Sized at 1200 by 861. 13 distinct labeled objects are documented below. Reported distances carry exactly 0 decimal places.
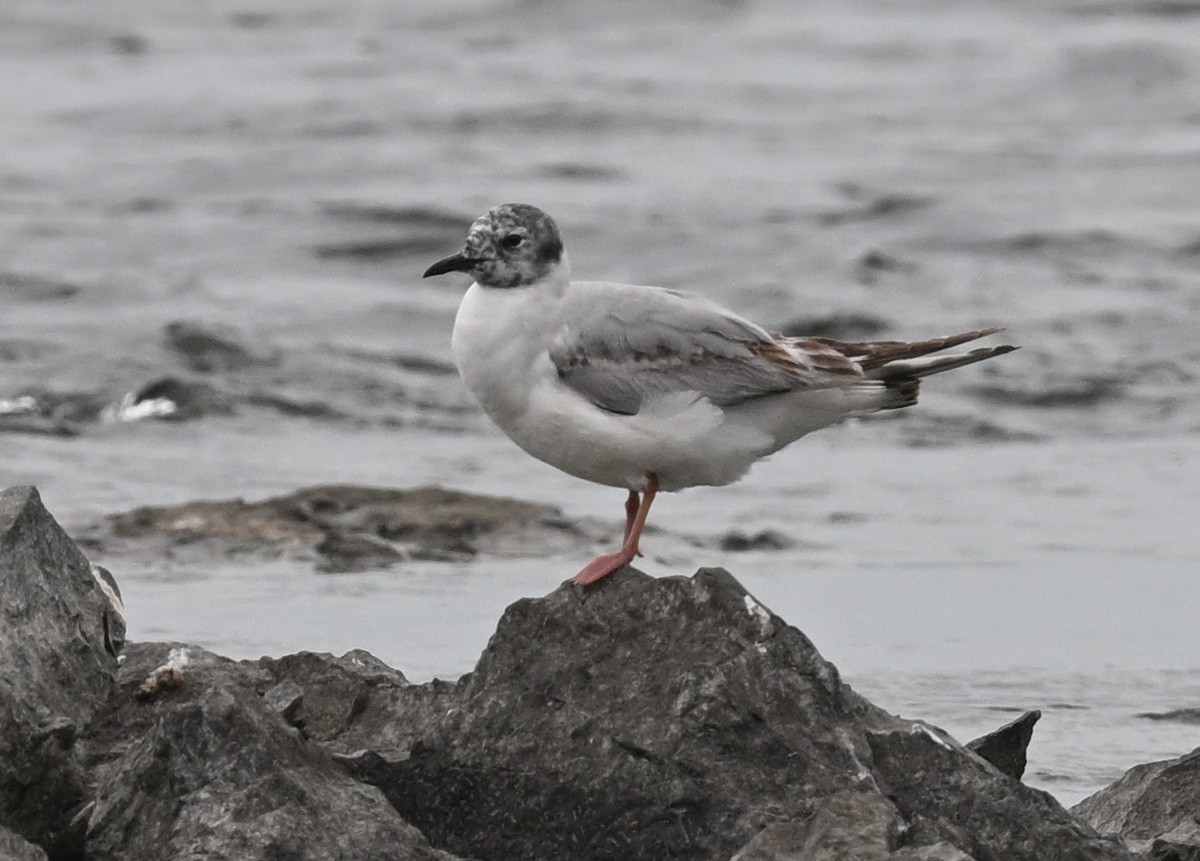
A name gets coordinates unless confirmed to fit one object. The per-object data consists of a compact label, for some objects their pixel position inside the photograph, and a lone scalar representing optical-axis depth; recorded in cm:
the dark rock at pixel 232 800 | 1161
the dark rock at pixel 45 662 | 1202
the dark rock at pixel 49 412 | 2859
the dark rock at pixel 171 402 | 2980
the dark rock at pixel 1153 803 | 1346
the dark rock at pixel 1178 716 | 1761
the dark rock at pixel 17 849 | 1129
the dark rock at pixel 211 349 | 3206
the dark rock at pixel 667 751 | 1230
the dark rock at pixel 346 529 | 2192
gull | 1383
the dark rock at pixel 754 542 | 2300
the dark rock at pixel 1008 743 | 1375
